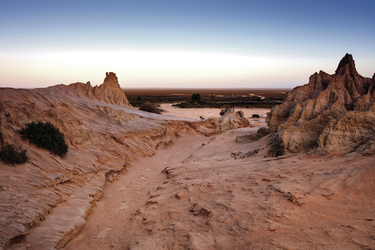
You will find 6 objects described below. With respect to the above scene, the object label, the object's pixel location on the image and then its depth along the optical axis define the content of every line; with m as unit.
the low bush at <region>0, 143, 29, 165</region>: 6.52
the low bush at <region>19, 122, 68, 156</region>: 8.25
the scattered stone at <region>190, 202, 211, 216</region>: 5.40
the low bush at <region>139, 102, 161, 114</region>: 30.03
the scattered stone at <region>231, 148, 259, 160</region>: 9.89
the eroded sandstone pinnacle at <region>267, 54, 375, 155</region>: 7.15
